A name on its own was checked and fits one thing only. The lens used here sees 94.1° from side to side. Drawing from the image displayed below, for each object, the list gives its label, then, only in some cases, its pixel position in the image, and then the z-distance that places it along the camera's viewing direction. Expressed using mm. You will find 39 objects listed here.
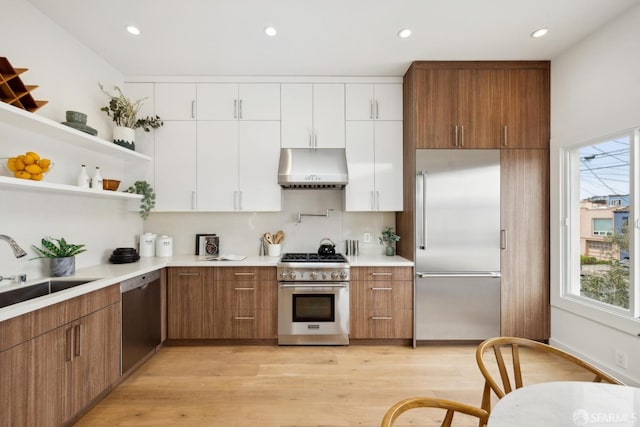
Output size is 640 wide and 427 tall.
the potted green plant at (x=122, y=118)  2945
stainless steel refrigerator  3014
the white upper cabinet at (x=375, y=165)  3355
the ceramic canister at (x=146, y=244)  3352
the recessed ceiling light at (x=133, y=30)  2477
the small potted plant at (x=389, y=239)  3498
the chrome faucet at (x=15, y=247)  1771
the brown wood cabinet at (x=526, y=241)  3035
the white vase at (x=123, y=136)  2957
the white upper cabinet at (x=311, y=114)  3342
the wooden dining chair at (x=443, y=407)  973
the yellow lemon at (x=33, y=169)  1895
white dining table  870
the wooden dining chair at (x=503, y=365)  1229
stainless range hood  3198
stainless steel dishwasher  2391
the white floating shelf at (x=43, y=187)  1764
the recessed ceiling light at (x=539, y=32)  2531
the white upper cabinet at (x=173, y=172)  3326
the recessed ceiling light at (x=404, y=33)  2521
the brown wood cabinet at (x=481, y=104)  3041
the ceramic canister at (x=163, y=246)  3352
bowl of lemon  1885
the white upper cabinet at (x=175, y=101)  3324
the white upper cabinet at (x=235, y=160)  3344
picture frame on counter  3549
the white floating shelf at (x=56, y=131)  1807
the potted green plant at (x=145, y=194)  3229
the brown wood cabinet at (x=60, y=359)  1498
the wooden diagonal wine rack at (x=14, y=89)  1788
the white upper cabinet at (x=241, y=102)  3342
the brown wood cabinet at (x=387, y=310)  3039
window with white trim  2291
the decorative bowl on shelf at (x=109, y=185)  2732
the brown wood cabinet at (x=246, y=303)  3025
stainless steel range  3021
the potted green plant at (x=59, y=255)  2238
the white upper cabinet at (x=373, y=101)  3355
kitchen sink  1935
